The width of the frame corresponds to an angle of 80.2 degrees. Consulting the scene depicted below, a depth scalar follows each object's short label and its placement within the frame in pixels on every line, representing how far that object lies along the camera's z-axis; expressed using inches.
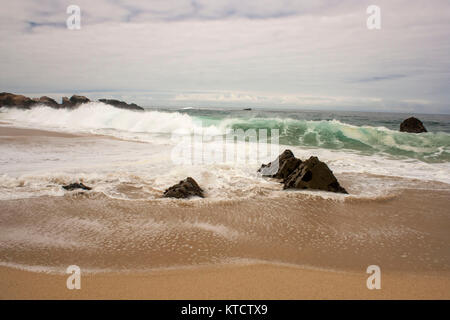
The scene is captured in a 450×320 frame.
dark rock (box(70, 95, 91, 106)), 1708.3
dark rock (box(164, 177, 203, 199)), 184.9
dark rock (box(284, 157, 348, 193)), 208.1
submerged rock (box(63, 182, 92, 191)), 193.9
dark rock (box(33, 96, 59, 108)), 1780.1
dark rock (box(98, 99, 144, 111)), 1672.6
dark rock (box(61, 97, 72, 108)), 1677.8
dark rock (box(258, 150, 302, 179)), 248.9
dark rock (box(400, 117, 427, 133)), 778.8
